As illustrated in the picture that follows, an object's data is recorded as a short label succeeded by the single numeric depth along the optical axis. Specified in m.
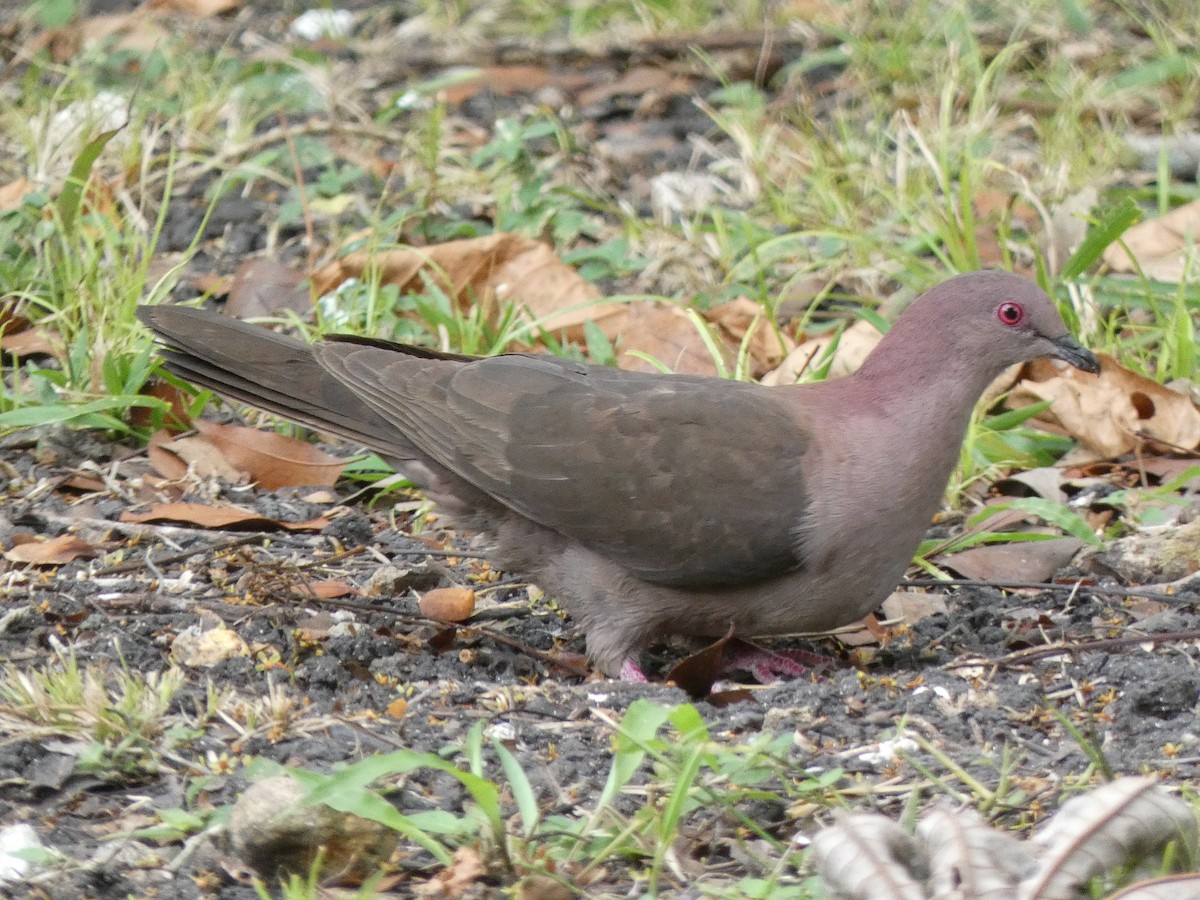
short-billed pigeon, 7.56
